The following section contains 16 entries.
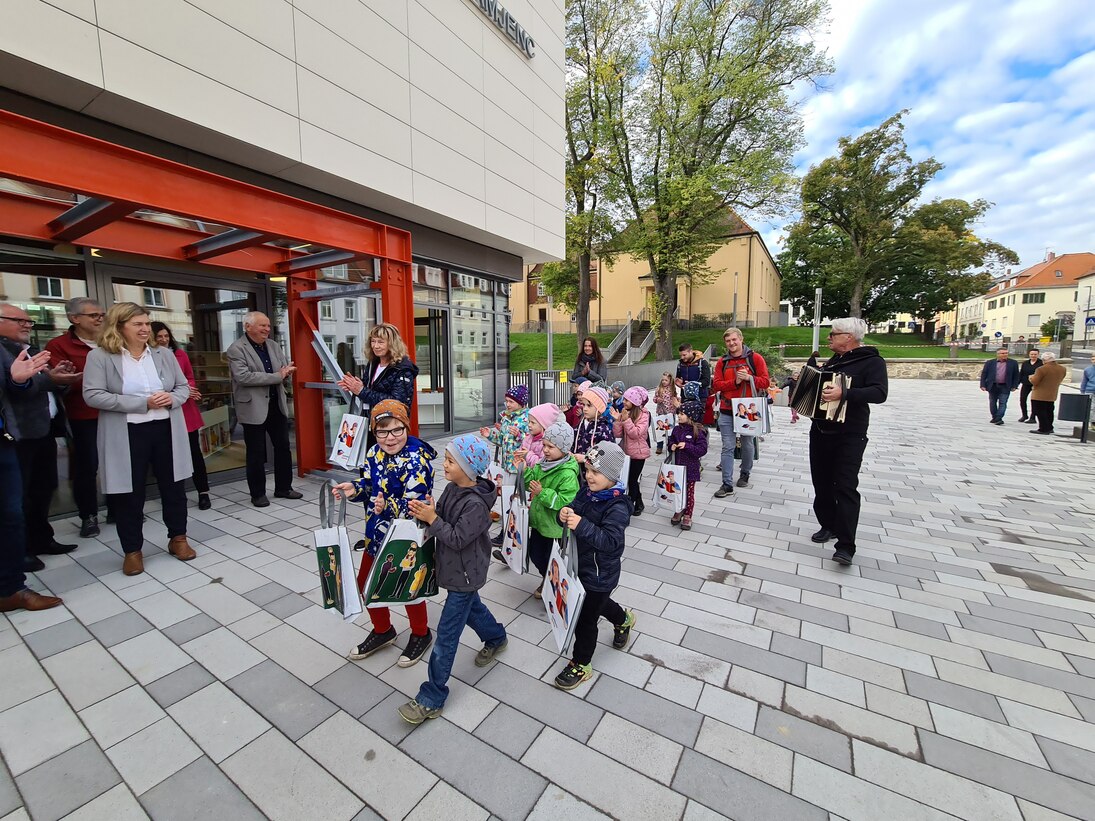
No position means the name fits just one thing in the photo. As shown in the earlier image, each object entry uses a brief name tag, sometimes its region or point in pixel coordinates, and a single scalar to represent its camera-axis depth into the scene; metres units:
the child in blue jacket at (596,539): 2.39
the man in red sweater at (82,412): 4.10
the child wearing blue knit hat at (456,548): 2.17
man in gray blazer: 4.92
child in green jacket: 2.64
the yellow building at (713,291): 38.75
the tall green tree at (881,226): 33.75
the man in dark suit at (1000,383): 11.76
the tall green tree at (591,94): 19.36
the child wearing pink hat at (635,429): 4.77
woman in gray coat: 3.44
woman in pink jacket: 4.53
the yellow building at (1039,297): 60.41
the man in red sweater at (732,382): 5.51
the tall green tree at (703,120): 19.22
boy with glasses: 2.43
